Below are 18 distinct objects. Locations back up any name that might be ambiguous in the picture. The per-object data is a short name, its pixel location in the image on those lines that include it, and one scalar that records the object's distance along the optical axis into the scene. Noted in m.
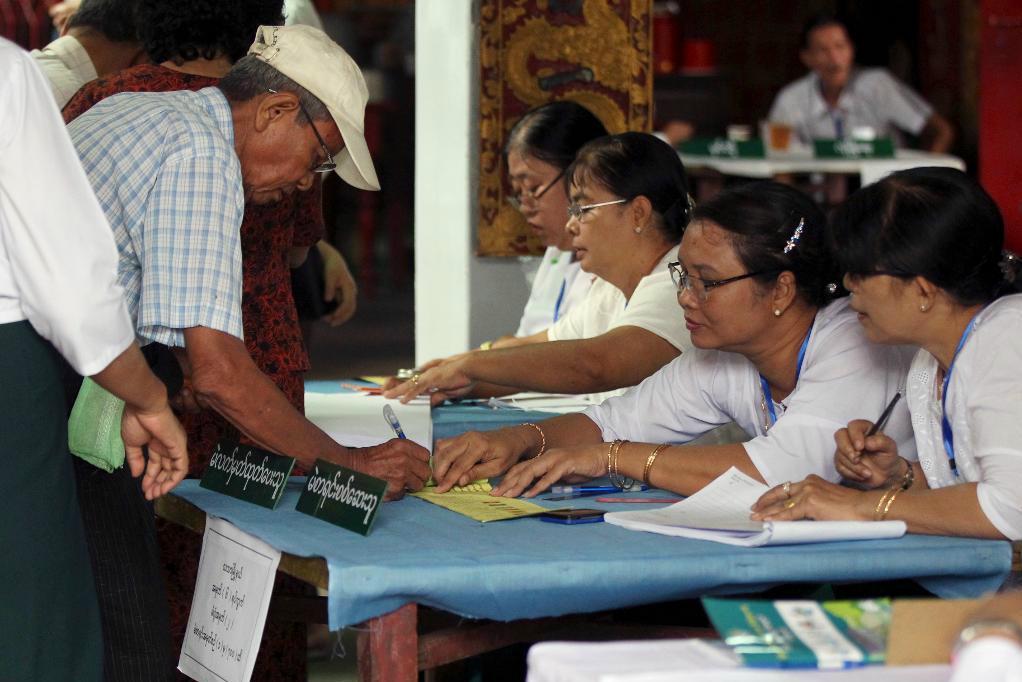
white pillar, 8.09
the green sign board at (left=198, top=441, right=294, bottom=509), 3.99
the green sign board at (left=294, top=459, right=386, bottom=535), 3.66
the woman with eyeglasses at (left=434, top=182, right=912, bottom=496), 4.46
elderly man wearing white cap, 3.78
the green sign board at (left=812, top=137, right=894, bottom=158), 13.15
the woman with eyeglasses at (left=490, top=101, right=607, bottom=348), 7.03
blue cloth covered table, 3.33
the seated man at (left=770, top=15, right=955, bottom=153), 15.30
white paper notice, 3.59
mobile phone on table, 3.93
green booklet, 2.68
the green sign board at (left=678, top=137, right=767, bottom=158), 13.30
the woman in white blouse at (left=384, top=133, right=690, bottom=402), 5.68
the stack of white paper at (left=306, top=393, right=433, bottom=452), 5.24
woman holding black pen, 3.81
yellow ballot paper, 4.00
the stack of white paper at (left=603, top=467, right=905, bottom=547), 3.63
